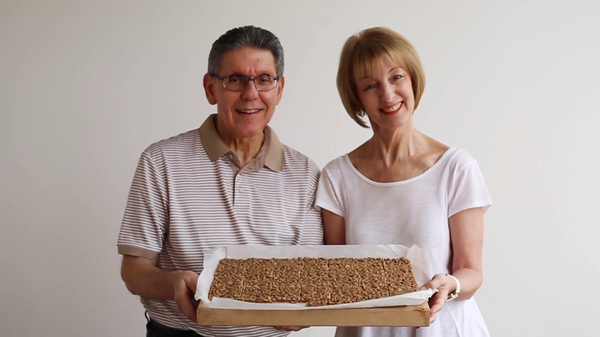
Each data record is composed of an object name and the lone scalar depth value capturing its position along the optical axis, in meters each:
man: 1.84
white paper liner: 1.45
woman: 1.79
